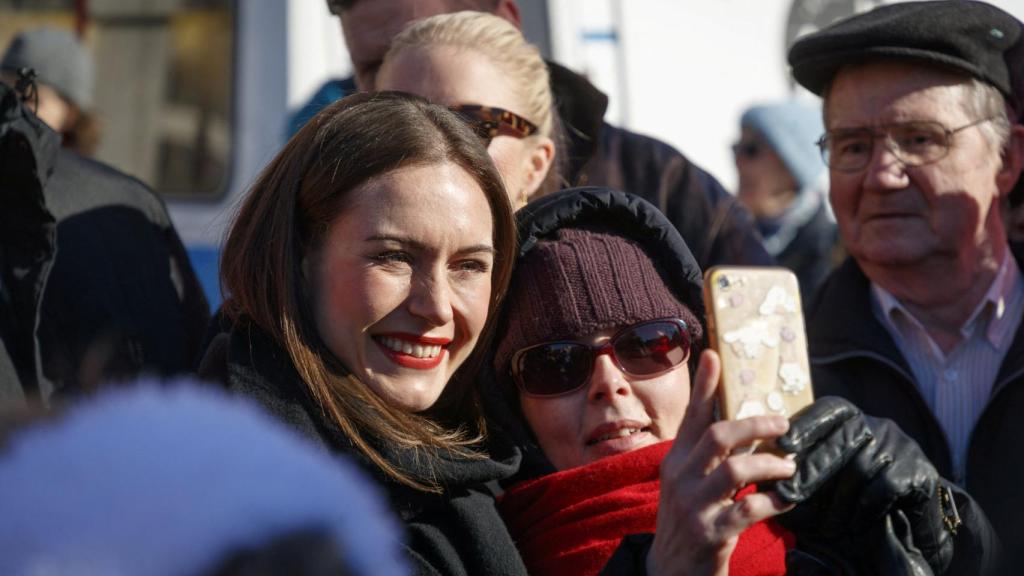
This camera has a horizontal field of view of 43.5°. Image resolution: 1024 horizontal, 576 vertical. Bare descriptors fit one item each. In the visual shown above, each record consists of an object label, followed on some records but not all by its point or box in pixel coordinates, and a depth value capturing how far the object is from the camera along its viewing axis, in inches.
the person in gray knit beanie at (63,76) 183.6
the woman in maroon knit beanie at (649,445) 71.5
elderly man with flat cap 122.7
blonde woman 108.2
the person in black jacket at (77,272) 104.0
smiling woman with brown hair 79.4
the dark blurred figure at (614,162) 124.9
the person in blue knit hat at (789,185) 220.4
